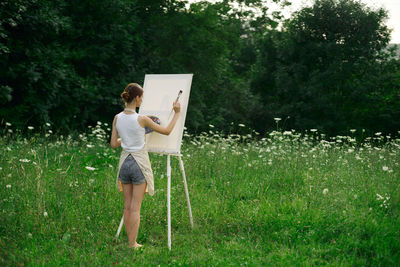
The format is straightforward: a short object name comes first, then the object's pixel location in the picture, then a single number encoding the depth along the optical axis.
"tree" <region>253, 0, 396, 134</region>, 21.31
